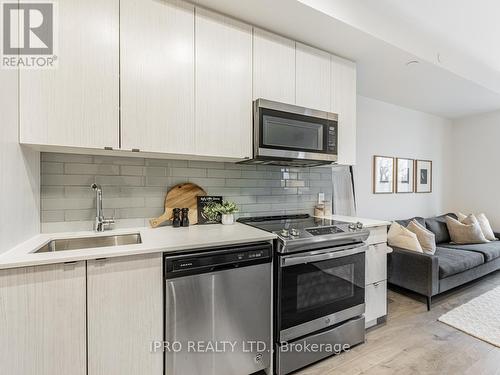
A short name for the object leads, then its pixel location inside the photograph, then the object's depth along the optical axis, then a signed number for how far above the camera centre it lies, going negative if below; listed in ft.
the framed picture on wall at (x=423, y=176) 14.26 +0.44
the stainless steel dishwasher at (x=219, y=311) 4.71 -2.54
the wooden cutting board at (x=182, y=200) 6.67 -0.49
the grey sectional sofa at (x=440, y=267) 8.87 -3.13
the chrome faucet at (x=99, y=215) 5.83 -0.77
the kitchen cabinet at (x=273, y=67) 6.66 +3.14
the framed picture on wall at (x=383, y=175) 12.27 +0.43
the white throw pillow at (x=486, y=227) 12.75 -2.20
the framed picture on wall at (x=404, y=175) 13.29 +0.45
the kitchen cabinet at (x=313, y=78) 7.31 +3.11
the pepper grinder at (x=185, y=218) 6.75 -0.96
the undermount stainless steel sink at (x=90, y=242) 5.38 -1.34
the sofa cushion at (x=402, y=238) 9.67 -2.15
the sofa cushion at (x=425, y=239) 9.96 -2.22
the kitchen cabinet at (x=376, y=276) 7.54 -2.82
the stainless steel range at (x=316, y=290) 5.69 -2.63
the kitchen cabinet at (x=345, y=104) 7.97 +2.55
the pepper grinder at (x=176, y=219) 6.65 -0.97
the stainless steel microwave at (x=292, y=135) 6.55 +1.33
